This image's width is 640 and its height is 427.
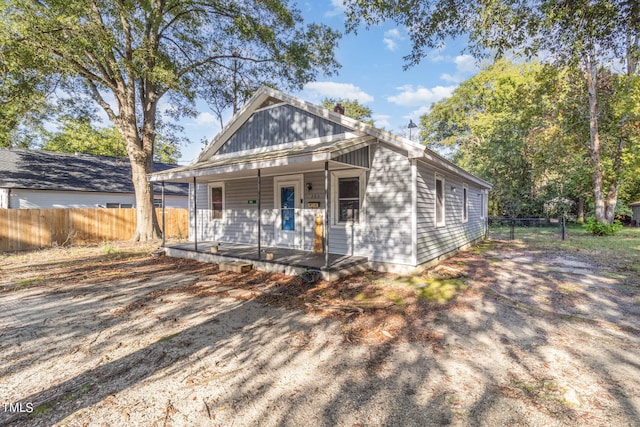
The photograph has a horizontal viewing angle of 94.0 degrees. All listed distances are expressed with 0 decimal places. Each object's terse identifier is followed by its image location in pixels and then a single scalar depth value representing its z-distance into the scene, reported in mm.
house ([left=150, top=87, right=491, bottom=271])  6875
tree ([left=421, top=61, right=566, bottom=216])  21359
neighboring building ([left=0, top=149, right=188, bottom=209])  14195
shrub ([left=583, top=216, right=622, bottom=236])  15148
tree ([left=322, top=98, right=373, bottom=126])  32812
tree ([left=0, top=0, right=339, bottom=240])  8867
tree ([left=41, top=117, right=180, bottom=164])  27734
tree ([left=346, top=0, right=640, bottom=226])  5102
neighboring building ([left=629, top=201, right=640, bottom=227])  22150
